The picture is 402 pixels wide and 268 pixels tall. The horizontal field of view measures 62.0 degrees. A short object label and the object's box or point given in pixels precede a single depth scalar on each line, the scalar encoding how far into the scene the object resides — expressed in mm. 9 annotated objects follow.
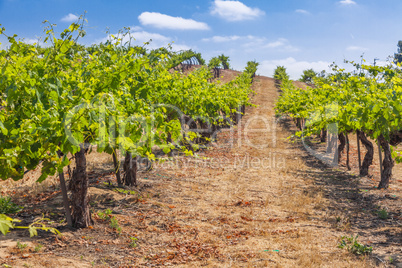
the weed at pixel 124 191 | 9252
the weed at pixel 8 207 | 7220
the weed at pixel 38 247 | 5445
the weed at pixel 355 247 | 6191
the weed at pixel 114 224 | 6953
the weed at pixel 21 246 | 5375
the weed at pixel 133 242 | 6270
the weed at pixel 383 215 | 8453
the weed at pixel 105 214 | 7297
